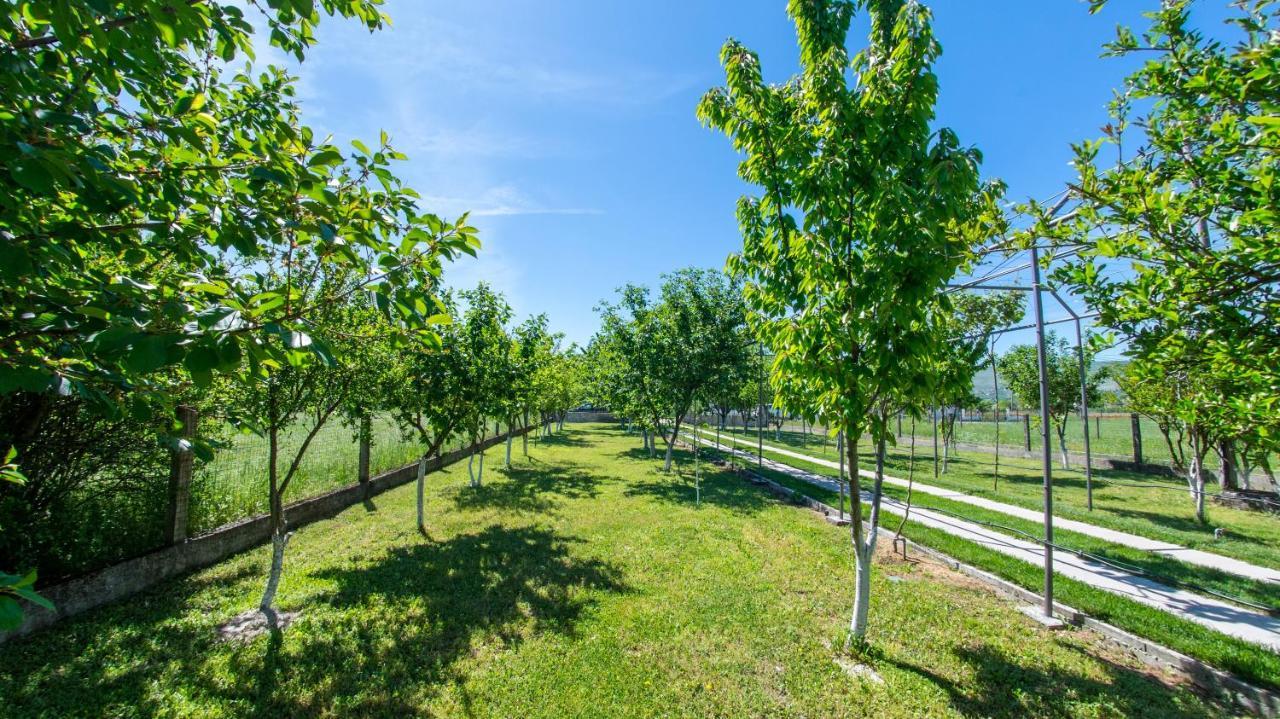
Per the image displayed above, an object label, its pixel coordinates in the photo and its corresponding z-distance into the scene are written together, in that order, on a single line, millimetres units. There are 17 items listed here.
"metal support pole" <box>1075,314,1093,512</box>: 8782
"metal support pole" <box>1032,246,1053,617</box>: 5188
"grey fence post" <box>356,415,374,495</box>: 11814
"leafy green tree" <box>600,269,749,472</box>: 15414
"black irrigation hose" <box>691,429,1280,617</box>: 5246
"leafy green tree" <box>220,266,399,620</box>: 5520
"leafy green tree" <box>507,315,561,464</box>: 11758
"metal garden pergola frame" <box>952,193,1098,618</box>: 5188
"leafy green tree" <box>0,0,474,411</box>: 1387
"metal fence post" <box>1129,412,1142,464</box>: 17319
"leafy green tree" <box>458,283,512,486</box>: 9875
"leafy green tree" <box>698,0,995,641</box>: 3760
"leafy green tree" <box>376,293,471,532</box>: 8852
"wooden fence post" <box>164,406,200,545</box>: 6625
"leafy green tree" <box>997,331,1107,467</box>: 17297
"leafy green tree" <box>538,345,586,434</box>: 19925
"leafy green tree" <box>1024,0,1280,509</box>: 2457
